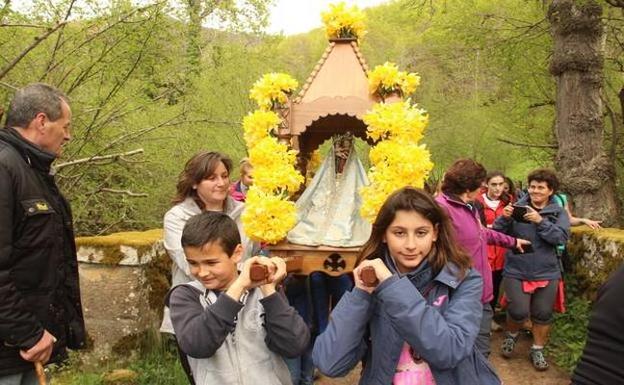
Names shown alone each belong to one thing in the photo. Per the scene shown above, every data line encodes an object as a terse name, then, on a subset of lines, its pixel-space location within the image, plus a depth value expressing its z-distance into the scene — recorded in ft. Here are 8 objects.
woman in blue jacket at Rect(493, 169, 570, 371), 16.01
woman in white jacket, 10.71
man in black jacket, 7.91
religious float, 11.78
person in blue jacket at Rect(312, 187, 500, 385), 6.45
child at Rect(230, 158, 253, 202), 17.35
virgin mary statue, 12.53
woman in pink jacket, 12.94
